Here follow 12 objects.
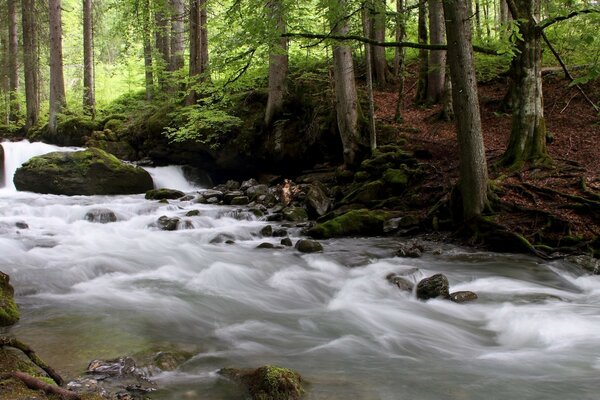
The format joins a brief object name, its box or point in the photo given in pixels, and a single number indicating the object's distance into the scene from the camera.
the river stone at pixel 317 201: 11.98
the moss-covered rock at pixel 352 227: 10.51
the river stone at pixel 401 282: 7.19
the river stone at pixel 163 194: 14.41
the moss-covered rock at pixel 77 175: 14.53
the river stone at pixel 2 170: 15.92
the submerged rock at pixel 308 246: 9.38
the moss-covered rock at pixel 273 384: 3.51
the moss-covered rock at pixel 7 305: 4.86
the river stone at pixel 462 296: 6.65
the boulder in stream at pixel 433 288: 6.73
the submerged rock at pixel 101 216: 11.65
